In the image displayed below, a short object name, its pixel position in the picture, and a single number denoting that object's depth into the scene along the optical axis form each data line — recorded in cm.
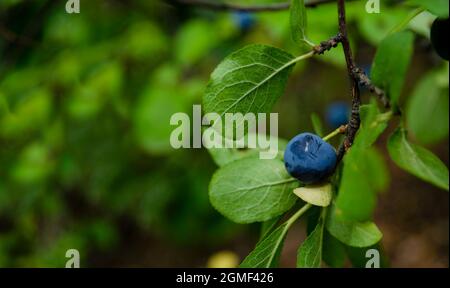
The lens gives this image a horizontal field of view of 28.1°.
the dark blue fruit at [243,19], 52
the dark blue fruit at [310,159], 20
